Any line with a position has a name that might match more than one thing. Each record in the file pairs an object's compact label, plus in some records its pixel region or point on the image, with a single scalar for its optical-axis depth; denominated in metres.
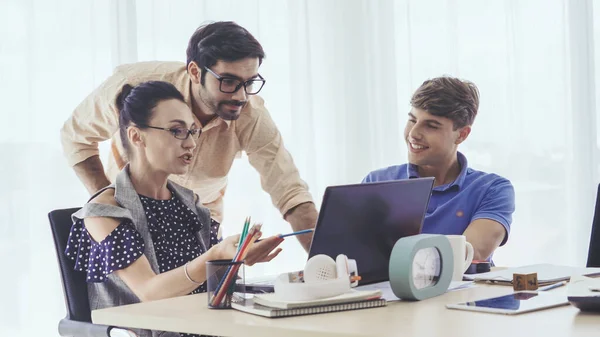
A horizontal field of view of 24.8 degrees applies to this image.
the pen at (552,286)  3.23
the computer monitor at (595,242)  3.90
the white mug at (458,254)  3.36
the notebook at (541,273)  3.37
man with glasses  4.19
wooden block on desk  3.23
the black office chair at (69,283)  3.66
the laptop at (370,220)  3.13
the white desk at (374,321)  2.74
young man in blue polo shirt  4.08
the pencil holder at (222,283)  3.11
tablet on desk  2.91
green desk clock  3.12
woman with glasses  3.49
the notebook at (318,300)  2.97
